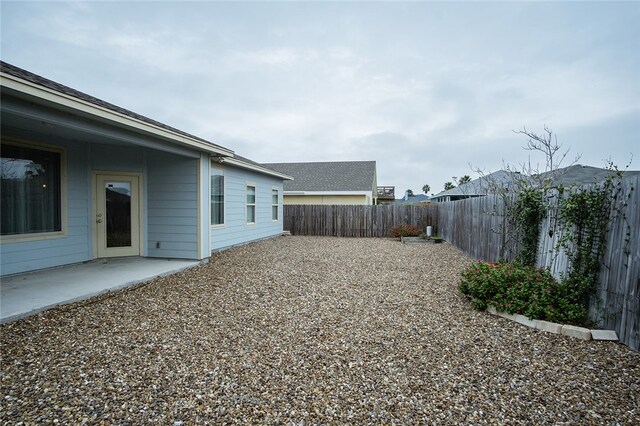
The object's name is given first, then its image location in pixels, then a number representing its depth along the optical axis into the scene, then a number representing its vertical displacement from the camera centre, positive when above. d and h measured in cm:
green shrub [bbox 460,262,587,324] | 396 -122
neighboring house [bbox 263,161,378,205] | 2122 +102
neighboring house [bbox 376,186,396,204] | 3201 +86
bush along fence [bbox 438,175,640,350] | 332 -51
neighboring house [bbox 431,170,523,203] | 2179 +99
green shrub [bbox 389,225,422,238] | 1447 -132
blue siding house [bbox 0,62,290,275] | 497 +24
